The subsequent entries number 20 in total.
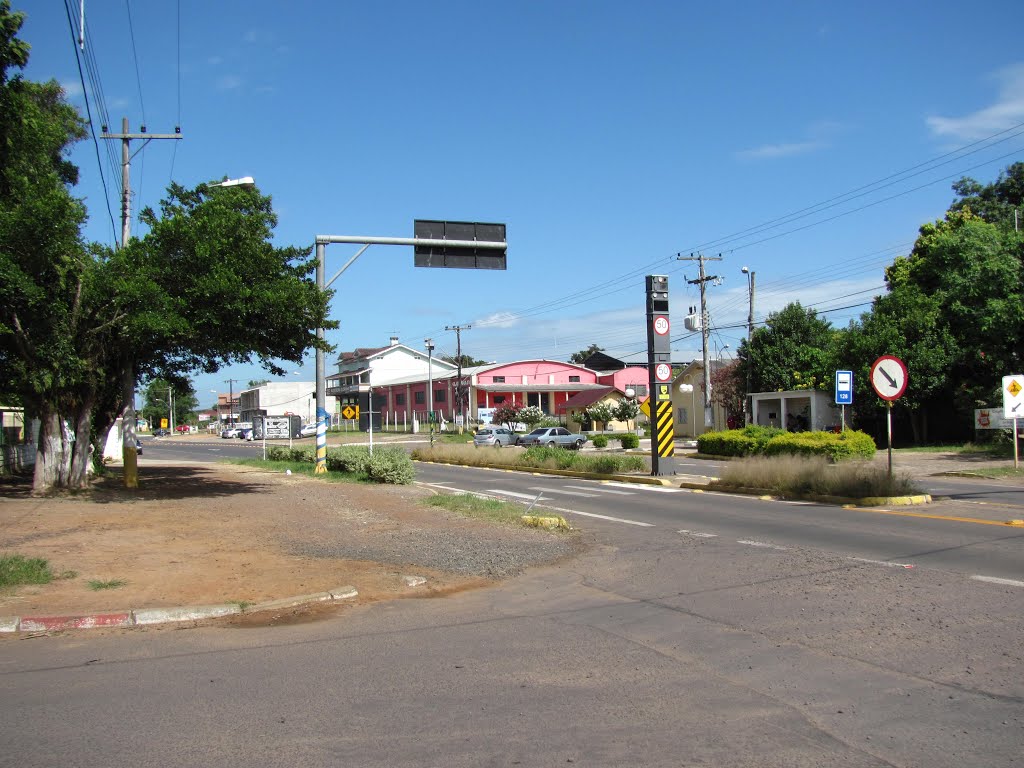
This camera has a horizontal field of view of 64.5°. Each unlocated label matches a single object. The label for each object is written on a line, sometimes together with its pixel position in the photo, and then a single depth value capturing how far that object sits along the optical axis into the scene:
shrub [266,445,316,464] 35.44
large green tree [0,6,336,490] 15.27
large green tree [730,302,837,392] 47.19
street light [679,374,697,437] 57.24
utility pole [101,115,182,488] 19.70
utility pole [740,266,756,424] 46.75
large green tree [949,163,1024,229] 51.47
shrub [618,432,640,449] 45.66
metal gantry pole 22.62
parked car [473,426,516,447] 51.97
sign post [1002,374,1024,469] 21.56
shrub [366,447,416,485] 22.89
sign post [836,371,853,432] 20.47
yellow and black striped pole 23.48
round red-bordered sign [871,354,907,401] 15.84
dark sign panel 19.44
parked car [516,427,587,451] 47.03
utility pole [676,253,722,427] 46.44
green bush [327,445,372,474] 25.02
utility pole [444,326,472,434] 71.06
